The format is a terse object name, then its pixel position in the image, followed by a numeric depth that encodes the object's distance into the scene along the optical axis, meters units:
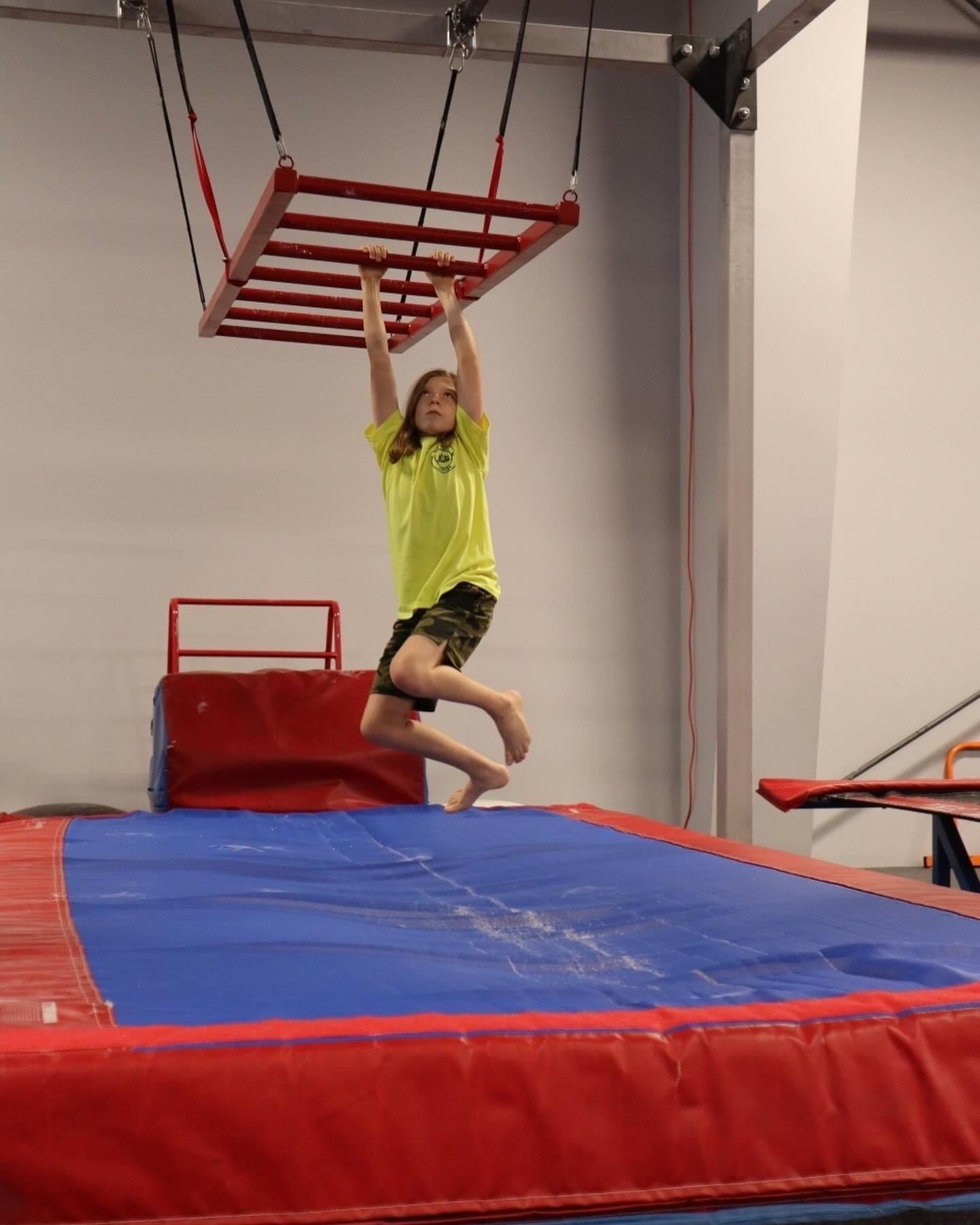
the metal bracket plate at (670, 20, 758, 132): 4.15
